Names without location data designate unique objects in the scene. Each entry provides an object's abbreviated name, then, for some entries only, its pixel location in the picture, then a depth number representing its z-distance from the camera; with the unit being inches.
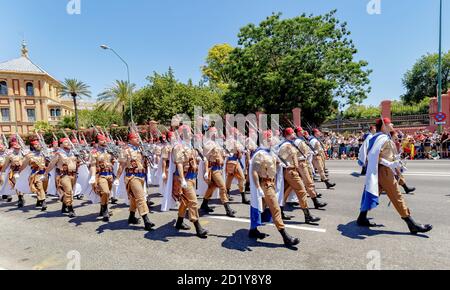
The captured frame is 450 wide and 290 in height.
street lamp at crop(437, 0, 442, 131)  761.0
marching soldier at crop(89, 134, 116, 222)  270.8
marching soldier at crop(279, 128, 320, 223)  233.3
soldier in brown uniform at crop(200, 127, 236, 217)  267.3
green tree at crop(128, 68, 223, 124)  1239.5
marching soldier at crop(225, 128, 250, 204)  309.0
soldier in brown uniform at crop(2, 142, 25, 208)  363.6
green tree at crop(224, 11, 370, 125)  913.5
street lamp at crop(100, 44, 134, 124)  930.1
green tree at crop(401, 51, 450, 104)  1744.6
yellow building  2000.5
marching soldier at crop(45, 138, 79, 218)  289.7
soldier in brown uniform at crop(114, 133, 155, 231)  229.1
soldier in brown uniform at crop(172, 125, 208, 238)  213.2
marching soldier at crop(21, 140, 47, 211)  327.3
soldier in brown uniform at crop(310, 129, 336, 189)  366.0
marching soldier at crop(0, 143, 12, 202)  374.0
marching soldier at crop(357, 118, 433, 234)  201.0
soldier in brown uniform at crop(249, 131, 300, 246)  191.1
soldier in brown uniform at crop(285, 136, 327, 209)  264.5
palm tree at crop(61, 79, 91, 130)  1868.7
